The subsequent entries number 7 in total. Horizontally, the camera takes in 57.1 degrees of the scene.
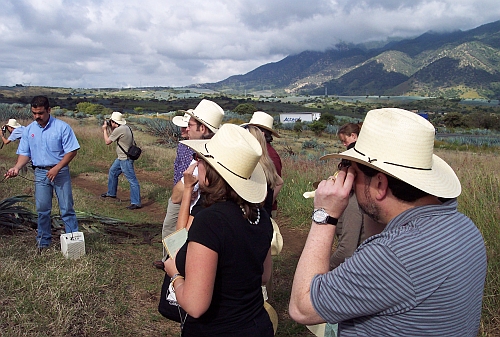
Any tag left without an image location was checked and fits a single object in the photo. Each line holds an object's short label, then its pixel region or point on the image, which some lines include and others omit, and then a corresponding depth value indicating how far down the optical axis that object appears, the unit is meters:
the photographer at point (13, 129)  8.81
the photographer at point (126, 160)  9.09
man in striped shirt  1.50
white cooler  5.25
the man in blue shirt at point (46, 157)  5.63
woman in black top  2.10
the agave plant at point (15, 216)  6.16
